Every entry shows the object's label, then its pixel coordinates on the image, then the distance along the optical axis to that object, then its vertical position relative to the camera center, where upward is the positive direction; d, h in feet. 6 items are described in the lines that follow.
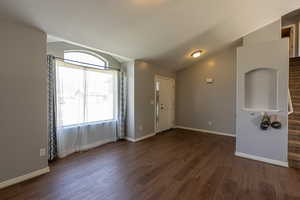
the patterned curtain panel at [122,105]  14.24 -0.63
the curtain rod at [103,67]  11.56 +2.67
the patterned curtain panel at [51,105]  9.70 -0.42
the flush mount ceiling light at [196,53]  14.89 +4.40
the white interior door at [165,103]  17.40 -0.58
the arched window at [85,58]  11.36 +3.23
